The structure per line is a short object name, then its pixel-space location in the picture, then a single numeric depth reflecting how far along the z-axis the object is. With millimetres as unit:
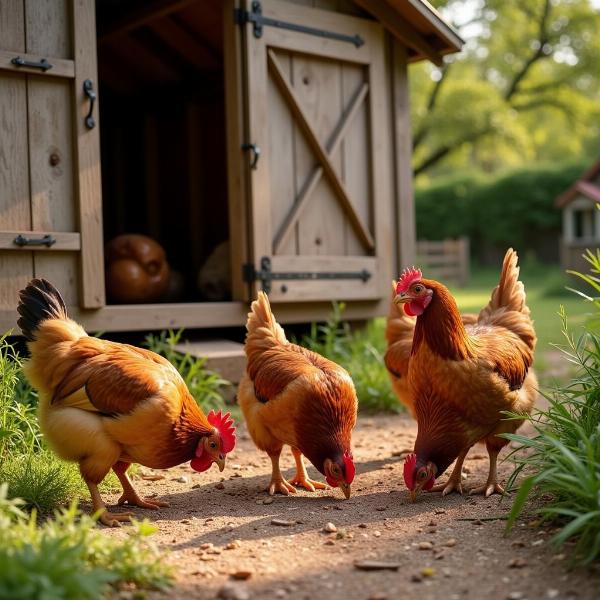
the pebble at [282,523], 3625
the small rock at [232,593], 2626
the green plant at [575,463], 2809
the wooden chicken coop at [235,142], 5438
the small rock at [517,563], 2873
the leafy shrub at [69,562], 2244
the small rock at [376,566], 2932
